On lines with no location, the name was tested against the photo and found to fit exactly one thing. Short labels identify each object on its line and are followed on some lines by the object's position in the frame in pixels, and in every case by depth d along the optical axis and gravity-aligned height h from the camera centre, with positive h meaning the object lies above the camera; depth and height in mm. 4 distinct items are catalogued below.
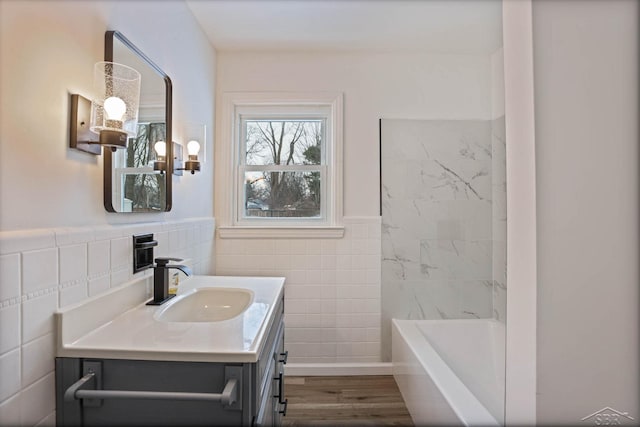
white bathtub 1454 -879
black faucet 1301 -245
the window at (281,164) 2441 +400
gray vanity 843 -425
